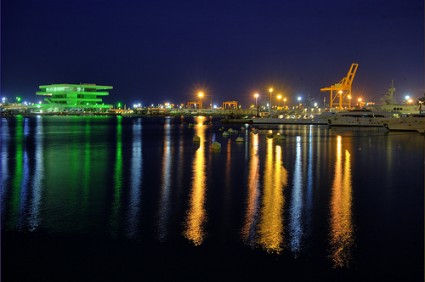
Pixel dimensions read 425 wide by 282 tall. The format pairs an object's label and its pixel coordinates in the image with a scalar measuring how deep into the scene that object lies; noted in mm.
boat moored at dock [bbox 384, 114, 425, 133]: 42594
